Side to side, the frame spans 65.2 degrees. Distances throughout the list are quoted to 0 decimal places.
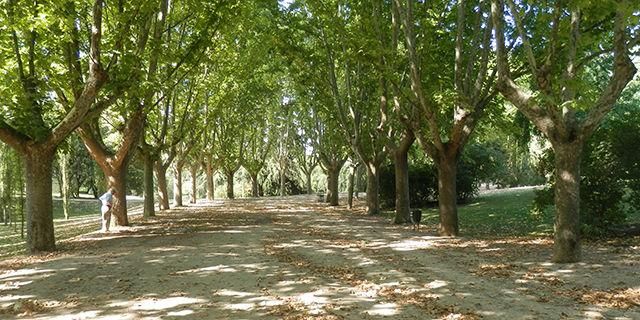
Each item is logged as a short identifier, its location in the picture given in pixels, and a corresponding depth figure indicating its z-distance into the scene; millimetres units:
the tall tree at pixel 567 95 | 8961
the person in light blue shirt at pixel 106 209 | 16891
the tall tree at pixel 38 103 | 11977
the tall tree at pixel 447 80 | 13500
